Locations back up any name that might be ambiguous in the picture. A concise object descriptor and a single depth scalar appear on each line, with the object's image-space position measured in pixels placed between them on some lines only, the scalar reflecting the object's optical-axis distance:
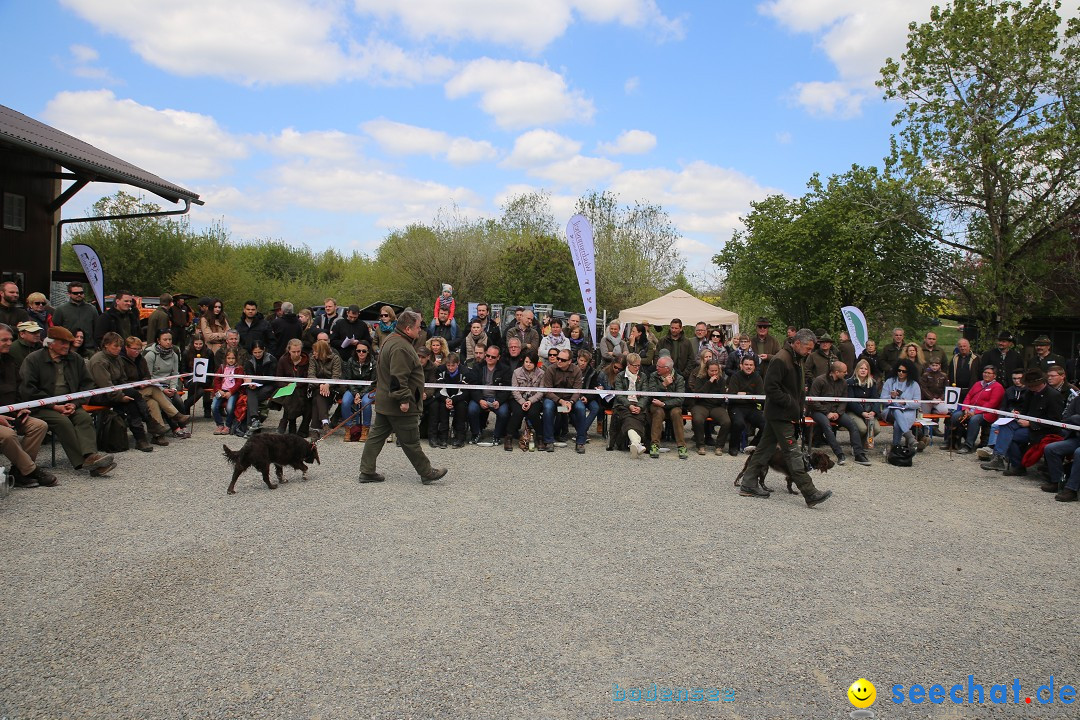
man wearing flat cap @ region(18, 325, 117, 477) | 7.48
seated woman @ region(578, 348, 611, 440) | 10.41
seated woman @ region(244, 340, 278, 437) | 10.44
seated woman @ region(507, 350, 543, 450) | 10.12
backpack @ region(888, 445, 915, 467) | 9.62
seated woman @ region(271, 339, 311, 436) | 10.34
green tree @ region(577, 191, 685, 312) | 35.03
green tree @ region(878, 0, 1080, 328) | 16.78
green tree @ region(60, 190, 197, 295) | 28.91
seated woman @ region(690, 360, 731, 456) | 10.20
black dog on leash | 7.12
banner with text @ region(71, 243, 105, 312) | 13.09
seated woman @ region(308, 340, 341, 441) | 10.43
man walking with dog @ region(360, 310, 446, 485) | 7.59
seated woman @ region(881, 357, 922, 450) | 10.07
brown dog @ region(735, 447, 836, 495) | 7.50
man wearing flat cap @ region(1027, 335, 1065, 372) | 10.51
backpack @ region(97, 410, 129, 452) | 8.66
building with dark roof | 14.97
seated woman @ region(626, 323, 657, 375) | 11.78
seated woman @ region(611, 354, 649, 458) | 9.77
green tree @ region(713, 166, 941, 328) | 20.73
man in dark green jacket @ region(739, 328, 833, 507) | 7.15
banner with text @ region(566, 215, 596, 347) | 12.48
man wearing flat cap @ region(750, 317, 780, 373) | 12.44
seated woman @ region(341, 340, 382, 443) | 10.38
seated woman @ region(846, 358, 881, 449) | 10.30
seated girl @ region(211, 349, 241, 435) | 10.41
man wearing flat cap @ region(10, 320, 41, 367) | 7.85
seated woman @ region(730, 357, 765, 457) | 10.11
